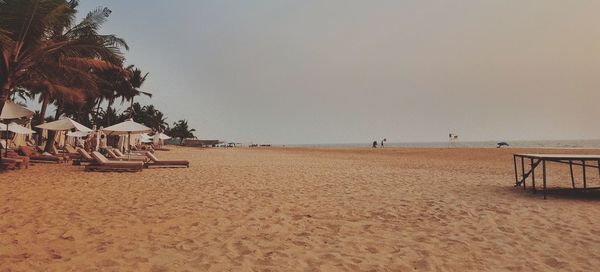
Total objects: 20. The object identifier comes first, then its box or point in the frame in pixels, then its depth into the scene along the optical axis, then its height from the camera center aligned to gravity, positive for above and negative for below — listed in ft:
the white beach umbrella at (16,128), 80.63 +6.01
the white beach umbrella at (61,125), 56.13 +4.58
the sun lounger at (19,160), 42.86 -0.70
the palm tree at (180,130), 295.07 +19.28
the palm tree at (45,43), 37.81 +12.73
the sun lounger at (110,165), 43.46 -1.42
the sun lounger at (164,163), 50.76 -1.35
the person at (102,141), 80.87 +2.88
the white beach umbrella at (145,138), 126.85 +5.56
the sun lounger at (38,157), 52.85 -0.45
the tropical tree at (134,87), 136.56 +26.21
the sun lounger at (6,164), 40.33 -1.18
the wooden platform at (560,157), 26.25 -0.40
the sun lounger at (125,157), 53.42 -0.58
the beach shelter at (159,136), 140.44 +6.85
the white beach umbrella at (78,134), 88.98 +5.11
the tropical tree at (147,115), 188.65 +21.25
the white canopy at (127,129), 55.77 +3.86
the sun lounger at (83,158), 46.91 -0.57
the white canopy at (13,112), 39.09 +4.70
